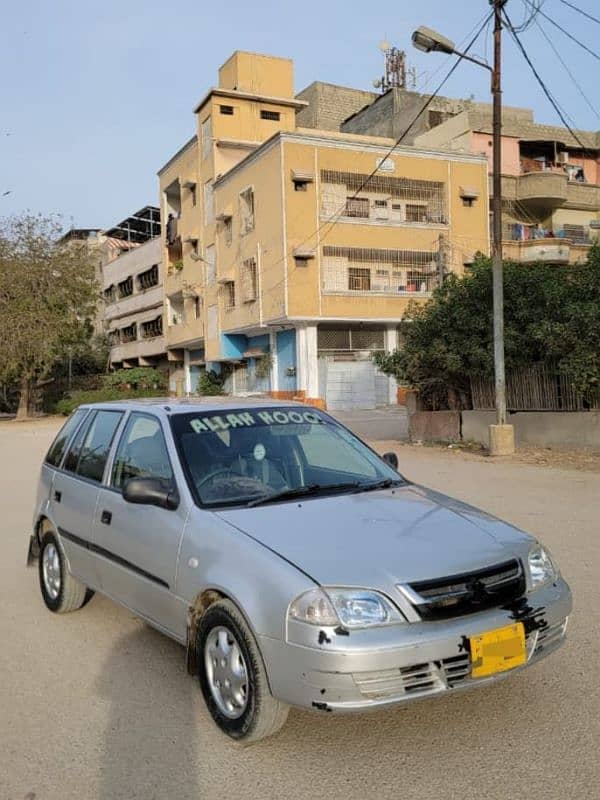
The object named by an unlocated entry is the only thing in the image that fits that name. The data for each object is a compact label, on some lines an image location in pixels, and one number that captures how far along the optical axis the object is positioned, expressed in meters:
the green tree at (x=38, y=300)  38.09
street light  13.84
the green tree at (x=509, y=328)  13.16
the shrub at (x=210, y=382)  42.14
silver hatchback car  3.06
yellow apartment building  33.81
